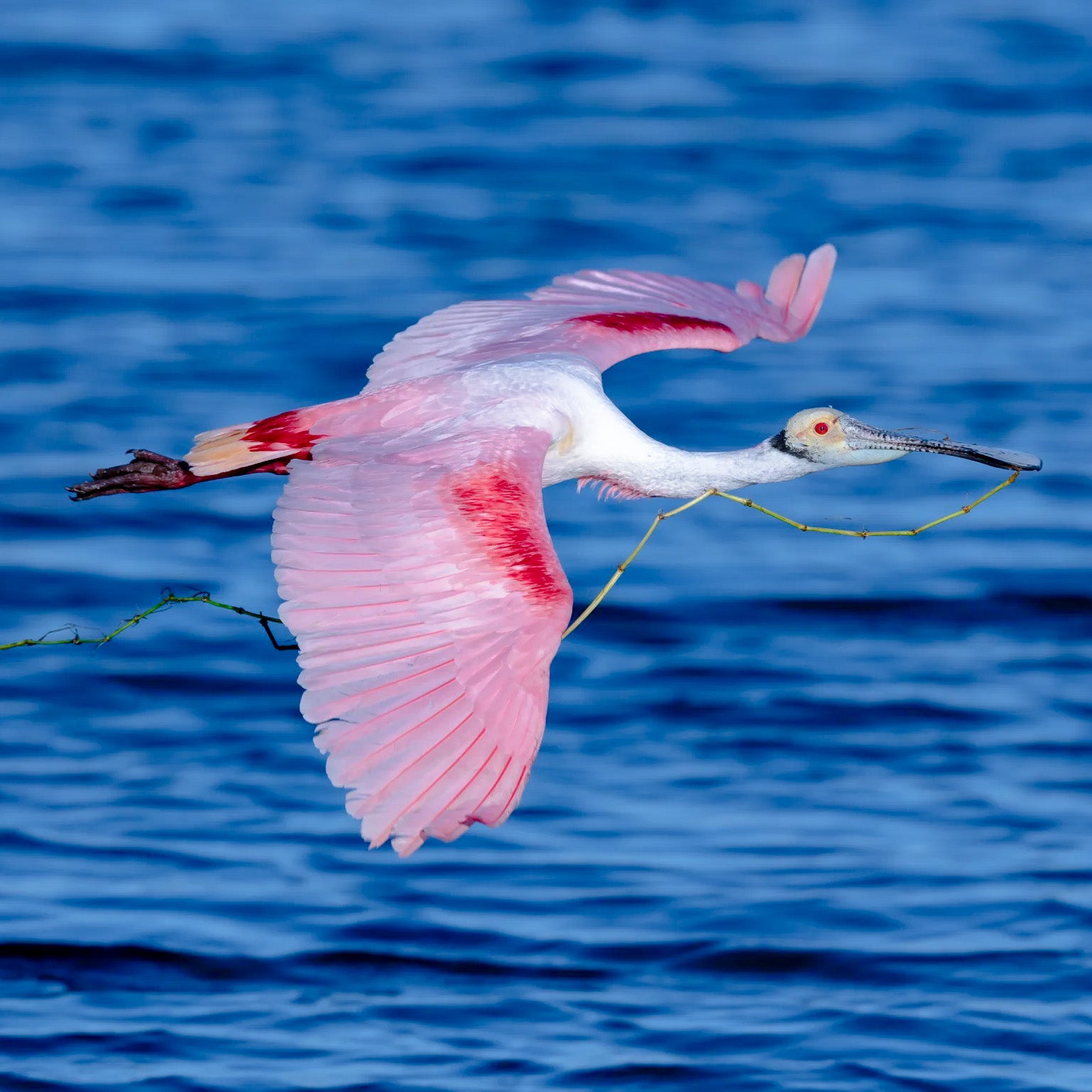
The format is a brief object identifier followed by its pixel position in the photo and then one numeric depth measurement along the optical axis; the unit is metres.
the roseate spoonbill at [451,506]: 14.06
